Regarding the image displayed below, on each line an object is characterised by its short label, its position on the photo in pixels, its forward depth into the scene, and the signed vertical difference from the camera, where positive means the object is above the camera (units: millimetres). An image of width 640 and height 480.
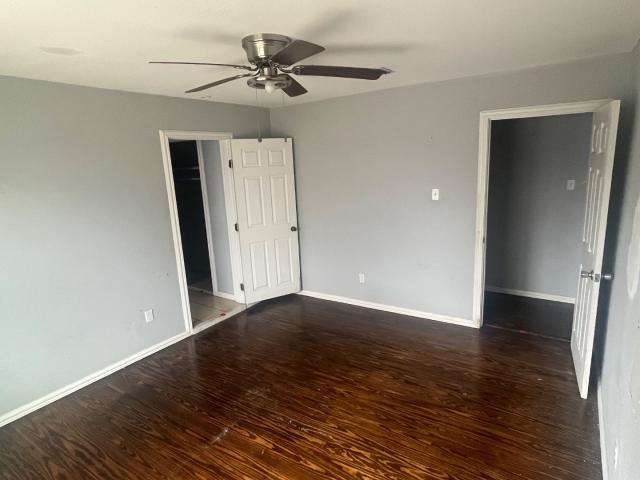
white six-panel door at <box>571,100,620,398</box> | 2189 -409
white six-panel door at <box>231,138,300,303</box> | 3977 -346
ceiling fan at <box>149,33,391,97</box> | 1804 +582
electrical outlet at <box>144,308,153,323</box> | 3285 -1121
